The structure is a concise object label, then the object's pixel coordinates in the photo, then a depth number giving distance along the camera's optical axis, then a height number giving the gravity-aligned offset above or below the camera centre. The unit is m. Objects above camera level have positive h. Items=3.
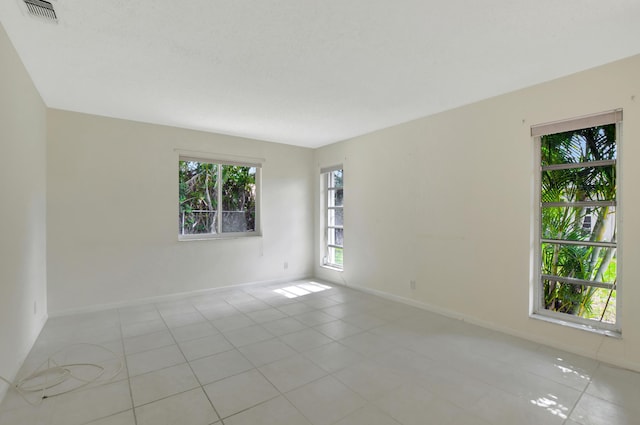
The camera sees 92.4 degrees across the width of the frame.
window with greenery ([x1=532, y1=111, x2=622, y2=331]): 2.74 -0.12
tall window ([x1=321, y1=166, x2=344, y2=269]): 5.75 -0.15
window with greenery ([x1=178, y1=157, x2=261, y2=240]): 4.83 +0.18
